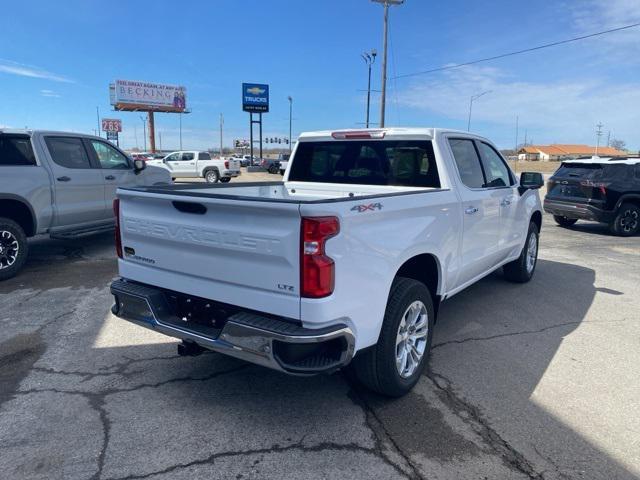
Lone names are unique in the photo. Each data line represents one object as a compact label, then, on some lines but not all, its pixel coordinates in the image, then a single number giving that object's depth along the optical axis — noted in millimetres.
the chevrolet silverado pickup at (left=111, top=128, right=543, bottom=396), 2621
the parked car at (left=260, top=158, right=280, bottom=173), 40906
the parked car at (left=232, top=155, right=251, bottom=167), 60291
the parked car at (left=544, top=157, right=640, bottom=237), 10992
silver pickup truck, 6500
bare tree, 142800
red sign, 79000
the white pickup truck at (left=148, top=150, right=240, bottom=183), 27375
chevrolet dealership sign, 49875
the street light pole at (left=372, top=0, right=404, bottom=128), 25297
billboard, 62938
